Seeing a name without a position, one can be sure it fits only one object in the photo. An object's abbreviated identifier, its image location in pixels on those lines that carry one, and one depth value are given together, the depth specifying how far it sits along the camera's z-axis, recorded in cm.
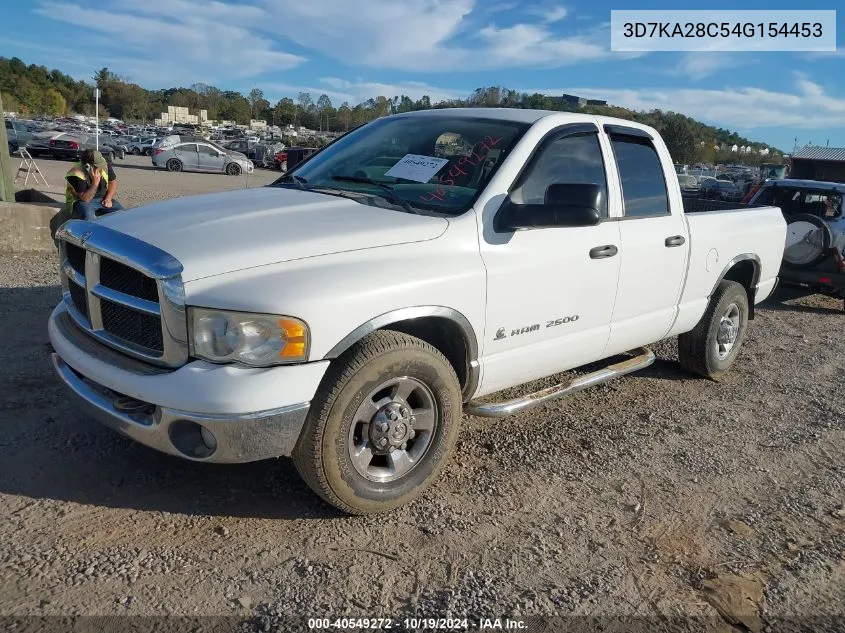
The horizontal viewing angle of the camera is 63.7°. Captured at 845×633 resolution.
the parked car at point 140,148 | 4425
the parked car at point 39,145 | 3228
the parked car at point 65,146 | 3244
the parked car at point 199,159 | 3191
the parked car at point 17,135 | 3156
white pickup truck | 277
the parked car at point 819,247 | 870
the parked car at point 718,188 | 2963
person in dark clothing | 798
